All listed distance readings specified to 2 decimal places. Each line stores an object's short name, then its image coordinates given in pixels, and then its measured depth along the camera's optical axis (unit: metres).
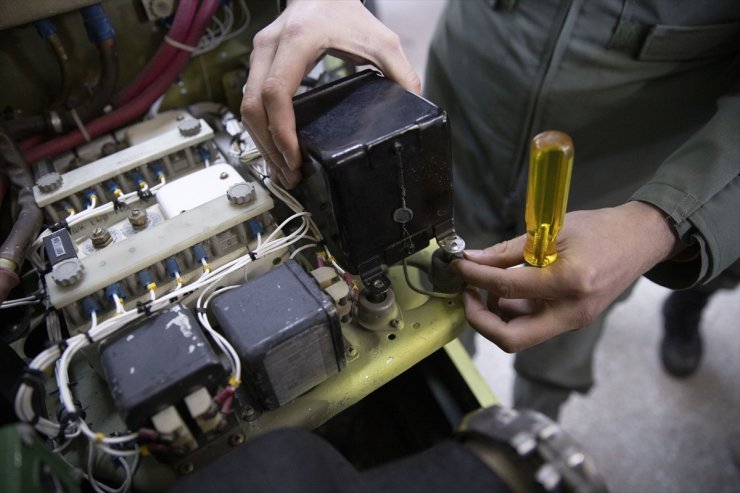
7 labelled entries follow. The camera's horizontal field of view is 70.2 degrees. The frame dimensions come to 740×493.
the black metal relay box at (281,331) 0.54
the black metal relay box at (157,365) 0.50
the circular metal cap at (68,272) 0.61
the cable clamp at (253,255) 0.66
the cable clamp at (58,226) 0.71
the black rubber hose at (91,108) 0.84
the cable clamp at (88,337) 0.56
